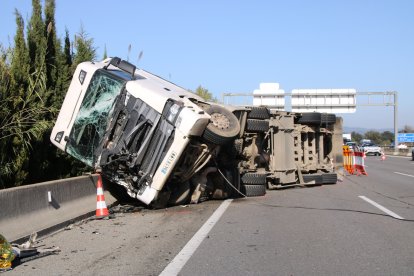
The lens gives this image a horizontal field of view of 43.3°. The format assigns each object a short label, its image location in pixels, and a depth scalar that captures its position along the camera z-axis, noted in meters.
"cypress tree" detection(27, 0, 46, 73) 11.90
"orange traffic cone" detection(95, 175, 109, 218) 10.30
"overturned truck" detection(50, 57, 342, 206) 10.02
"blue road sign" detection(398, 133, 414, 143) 67.81
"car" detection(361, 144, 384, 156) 55.34
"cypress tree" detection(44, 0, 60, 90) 12.41
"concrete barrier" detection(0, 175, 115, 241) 7.60
